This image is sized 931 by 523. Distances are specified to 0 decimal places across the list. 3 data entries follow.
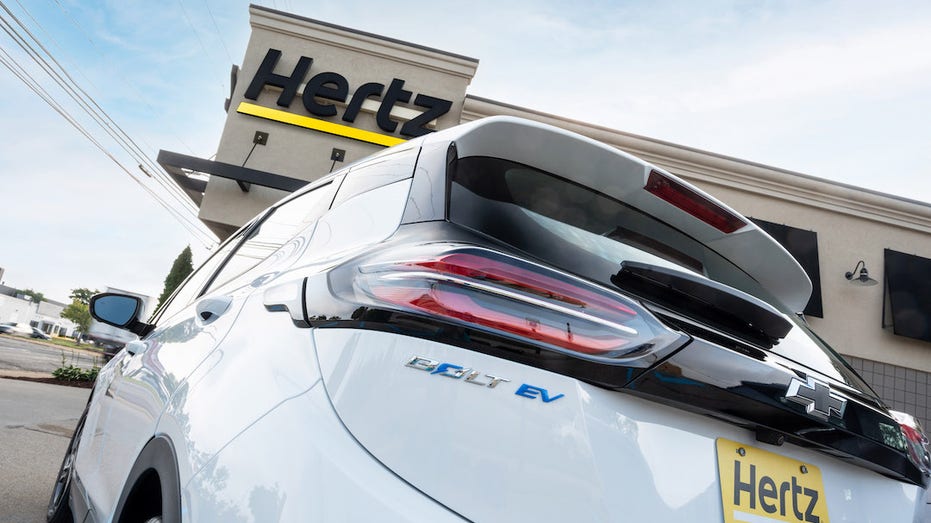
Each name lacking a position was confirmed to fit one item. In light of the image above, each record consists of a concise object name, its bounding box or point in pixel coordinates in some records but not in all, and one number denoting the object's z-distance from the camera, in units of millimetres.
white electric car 928
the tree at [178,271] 28359
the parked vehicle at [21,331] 56944
